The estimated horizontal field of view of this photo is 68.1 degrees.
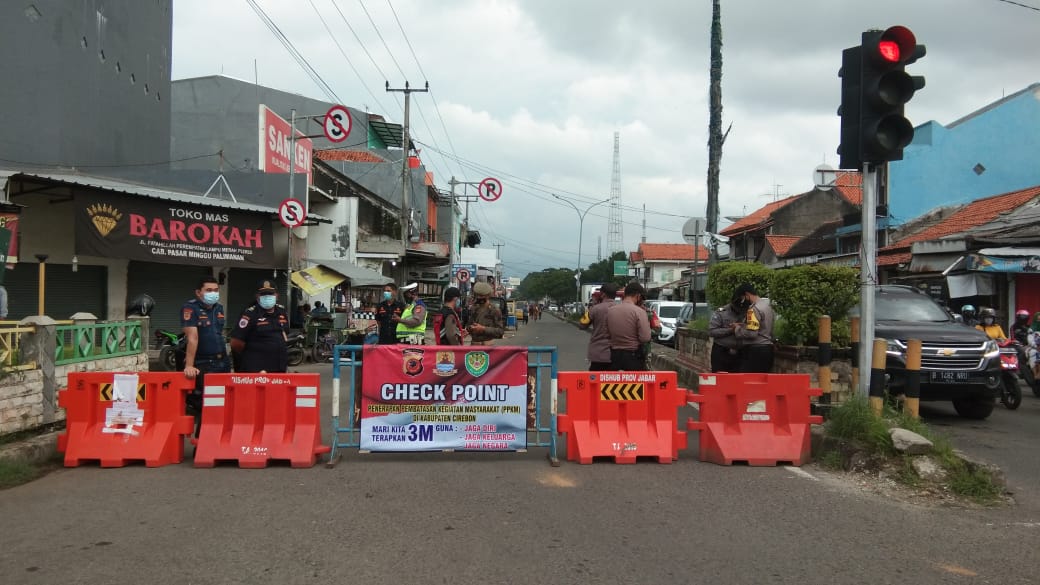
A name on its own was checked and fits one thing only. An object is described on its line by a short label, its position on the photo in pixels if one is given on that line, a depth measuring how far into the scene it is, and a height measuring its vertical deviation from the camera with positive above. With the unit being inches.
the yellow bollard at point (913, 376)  290.2 -28.1
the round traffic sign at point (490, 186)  1213.7 +169.6
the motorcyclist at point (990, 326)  476.1 -12.9
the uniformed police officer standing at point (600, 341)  332.5 -19.7
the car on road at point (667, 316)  1029.2 -26.5
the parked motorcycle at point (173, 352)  562.9 -49.6
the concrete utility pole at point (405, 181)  1186.6 +173.4
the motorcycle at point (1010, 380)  442.0 -43.2
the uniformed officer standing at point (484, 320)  365.7 -13.4
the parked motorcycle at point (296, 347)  692.7 -53.7
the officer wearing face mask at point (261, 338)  311.6 -20.5
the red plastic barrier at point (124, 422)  278.4 -50.5
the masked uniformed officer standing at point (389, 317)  501.7 -17.8
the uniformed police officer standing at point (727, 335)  353.7 -16.5
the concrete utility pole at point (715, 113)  724.0 +174.7
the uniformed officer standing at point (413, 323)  443.2 -18.2
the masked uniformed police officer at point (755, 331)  346.0 -14.3
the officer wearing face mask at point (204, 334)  300.5 -19.1
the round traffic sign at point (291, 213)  709.3 +70.0
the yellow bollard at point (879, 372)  290.7 -26.4
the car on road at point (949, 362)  377.1 -28.5
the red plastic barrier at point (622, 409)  288.4 -42.7
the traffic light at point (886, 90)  281.9 +79.0
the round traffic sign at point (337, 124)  775.7 +168.3
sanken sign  885.2 +174.3
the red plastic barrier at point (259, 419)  276.5 -48.3
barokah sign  598.2 +45.3
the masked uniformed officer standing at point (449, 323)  365.1 -14.9
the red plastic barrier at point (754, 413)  287.0 -42.6
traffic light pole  298.4 +10.3
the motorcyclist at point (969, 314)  541.6 -6.7
